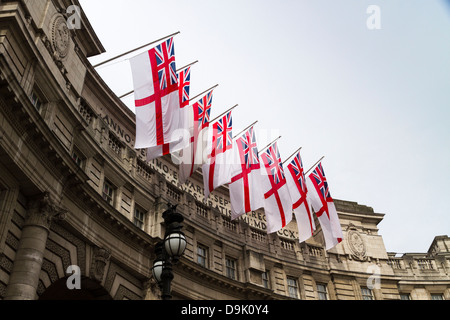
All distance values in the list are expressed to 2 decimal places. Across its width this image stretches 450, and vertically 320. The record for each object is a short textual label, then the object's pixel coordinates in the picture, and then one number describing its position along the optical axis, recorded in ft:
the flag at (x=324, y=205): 99.76
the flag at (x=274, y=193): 90.02
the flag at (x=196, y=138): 78.12
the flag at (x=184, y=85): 75.65
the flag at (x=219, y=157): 82.79
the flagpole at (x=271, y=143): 100.50
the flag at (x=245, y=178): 86.07
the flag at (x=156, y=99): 67.62
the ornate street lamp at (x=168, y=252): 39.19
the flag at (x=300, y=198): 95.30
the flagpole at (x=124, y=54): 72.39
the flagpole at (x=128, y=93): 78.88
